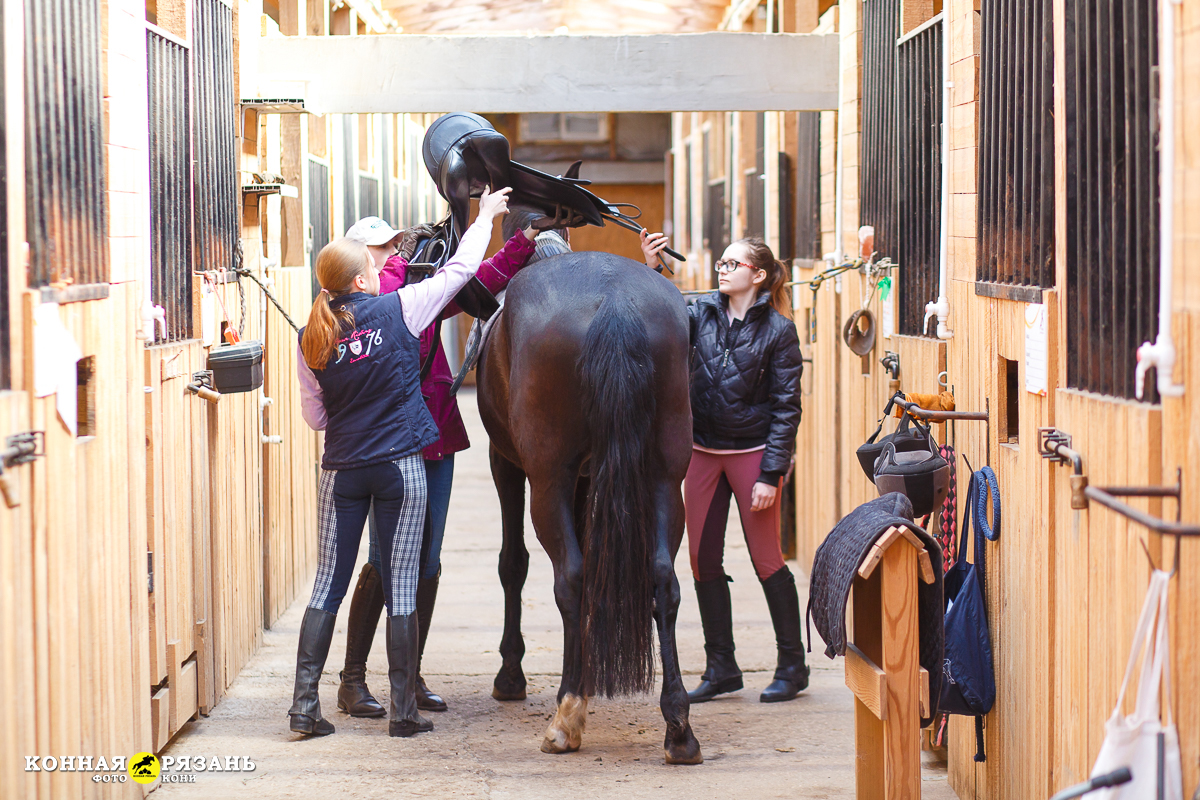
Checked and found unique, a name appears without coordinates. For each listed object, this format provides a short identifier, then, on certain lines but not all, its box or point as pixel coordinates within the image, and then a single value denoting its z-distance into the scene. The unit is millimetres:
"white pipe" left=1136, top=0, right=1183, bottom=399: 3783
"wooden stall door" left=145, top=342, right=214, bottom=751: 6820
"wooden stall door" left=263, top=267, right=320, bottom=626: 10219
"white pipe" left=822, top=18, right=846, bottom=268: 10430
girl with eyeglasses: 8047
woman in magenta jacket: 7922
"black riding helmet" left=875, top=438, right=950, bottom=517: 6070
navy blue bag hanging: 6020
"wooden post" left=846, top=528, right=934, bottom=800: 5508
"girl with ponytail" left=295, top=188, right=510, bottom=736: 6969
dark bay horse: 6676
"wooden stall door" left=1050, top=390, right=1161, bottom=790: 4186
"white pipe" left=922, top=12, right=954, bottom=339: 6852
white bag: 3811
